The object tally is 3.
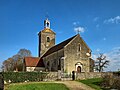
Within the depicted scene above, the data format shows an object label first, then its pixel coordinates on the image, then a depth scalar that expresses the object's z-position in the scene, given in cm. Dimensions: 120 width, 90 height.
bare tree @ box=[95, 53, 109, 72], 2506
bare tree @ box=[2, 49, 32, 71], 3079
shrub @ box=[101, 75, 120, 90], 1258
